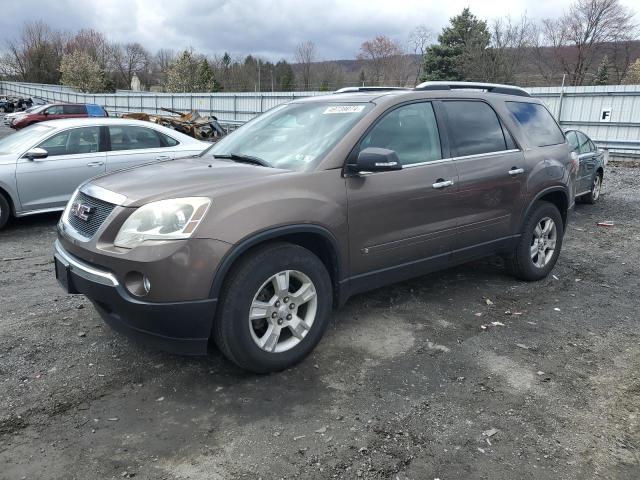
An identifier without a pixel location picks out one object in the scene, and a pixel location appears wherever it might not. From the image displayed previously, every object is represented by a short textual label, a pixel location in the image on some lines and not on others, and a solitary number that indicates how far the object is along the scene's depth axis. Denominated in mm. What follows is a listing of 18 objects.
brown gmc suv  3049
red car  24266
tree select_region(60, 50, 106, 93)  59438
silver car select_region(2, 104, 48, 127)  27478
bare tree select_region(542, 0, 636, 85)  40344
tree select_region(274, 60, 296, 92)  60512
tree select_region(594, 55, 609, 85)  41397
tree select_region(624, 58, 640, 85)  37669
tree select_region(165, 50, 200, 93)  50625
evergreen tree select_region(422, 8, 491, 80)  36688
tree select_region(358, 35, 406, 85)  57484
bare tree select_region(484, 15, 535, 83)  35000
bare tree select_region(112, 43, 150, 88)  87562
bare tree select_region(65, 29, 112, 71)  86062
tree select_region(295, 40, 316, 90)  61884
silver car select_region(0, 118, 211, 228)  7320
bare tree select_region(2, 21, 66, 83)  77250
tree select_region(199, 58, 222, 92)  51719
